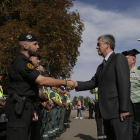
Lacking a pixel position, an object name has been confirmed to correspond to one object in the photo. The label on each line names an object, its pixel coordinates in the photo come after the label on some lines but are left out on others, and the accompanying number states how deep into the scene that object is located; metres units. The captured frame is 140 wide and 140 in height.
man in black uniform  2.09
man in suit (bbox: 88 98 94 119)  14.12
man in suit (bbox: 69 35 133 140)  2.15
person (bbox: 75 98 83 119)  14.72
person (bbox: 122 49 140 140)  3.15
